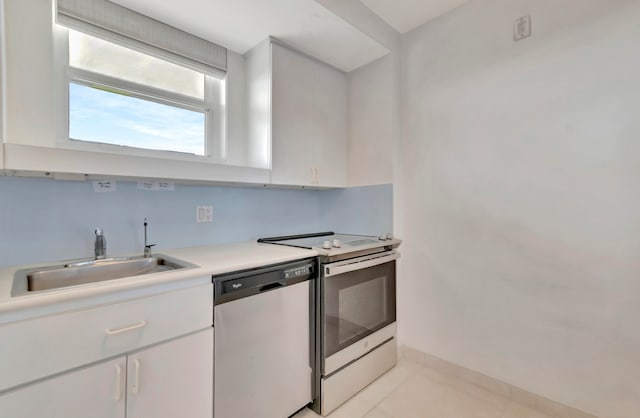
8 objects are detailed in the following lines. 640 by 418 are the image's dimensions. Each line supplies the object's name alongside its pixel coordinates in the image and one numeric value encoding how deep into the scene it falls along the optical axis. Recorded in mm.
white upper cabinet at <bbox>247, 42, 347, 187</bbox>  1944
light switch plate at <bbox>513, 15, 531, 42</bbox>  1688
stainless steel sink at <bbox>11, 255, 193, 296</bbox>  1241
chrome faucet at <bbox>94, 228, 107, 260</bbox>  1461
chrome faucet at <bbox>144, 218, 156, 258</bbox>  1597
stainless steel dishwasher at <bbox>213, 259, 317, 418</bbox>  1301
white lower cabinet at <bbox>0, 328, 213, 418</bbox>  897
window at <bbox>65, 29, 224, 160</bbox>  1554
